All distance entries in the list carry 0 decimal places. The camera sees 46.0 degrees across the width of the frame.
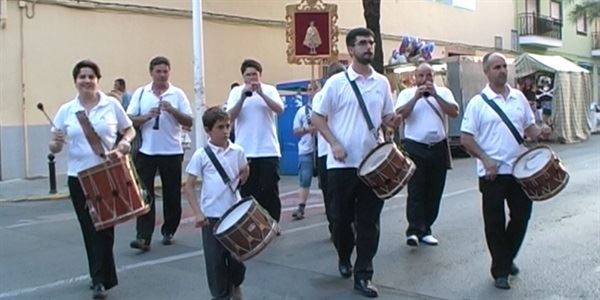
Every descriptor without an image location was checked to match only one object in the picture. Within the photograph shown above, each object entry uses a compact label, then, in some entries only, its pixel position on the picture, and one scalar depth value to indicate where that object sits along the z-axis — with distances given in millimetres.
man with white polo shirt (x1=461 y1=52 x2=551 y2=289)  5660
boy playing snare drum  5027
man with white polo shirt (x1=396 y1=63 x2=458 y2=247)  7207
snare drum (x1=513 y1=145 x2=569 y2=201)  5457
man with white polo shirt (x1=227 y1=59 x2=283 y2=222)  7340
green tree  25906
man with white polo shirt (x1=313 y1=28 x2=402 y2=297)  5574
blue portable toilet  15555
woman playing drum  5496
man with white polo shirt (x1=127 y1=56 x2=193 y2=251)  7367
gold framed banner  14547
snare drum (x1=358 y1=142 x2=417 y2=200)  5293
